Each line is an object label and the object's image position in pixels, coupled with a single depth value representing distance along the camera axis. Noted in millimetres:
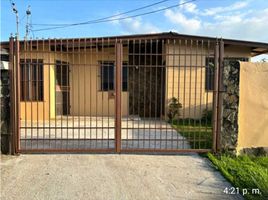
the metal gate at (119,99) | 4381
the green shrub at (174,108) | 7856
